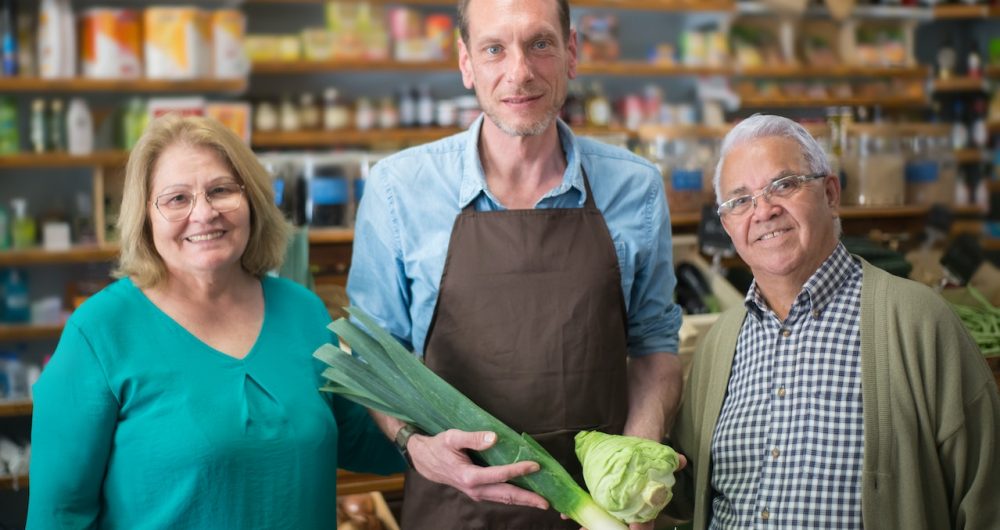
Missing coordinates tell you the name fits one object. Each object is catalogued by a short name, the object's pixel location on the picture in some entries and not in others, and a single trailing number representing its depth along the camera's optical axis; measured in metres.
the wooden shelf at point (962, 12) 7.88
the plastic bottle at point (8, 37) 4.97
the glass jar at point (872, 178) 4.97
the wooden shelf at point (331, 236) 3.75
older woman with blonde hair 1.69
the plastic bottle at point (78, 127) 5.02
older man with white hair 1.66
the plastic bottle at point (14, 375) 5.01
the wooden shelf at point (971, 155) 7.90
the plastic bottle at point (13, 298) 5.09
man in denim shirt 1.86
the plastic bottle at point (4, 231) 5.03
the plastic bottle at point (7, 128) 5.01
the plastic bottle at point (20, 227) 5.07
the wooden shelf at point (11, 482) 3.40
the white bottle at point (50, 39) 4.91
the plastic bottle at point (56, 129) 5.05
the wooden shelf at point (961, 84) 7.94
